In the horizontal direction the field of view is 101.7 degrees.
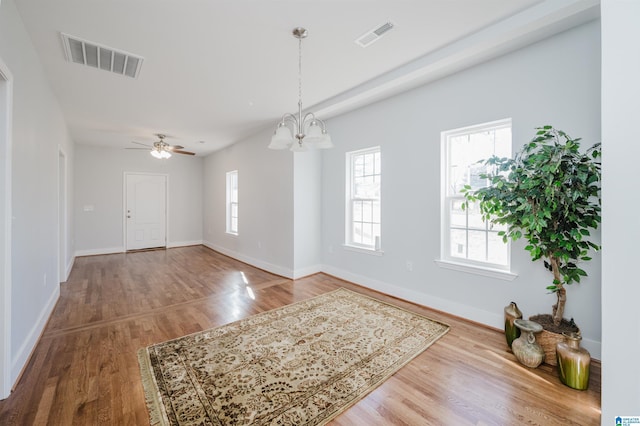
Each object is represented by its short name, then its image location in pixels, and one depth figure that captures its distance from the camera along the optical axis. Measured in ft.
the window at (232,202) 21.74
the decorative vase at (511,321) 7.81
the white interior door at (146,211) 23.41
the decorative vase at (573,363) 6.08
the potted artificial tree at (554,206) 6.55
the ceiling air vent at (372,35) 7.45
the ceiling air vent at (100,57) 8.06
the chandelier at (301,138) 7.72
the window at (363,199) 13.38
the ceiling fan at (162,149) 17.30
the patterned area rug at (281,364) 5.50
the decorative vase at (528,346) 6.91
